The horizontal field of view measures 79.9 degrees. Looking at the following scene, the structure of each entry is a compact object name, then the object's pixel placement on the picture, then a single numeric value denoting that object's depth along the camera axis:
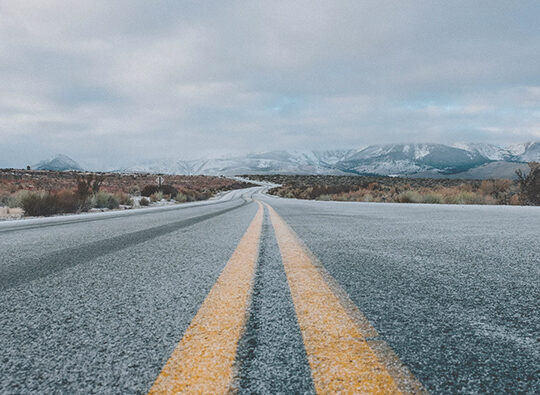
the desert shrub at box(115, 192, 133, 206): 15.41
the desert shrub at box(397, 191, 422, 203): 14.23
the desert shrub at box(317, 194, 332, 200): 21.14
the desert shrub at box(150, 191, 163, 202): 19.71
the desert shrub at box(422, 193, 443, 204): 13.69
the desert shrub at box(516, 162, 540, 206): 11.98
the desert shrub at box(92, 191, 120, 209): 12.91
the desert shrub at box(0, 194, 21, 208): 10.89
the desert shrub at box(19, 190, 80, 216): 9.08
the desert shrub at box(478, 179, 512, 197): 15.34
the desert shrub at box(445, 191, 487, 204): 12.95
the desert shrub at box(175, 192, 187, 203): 22.29
